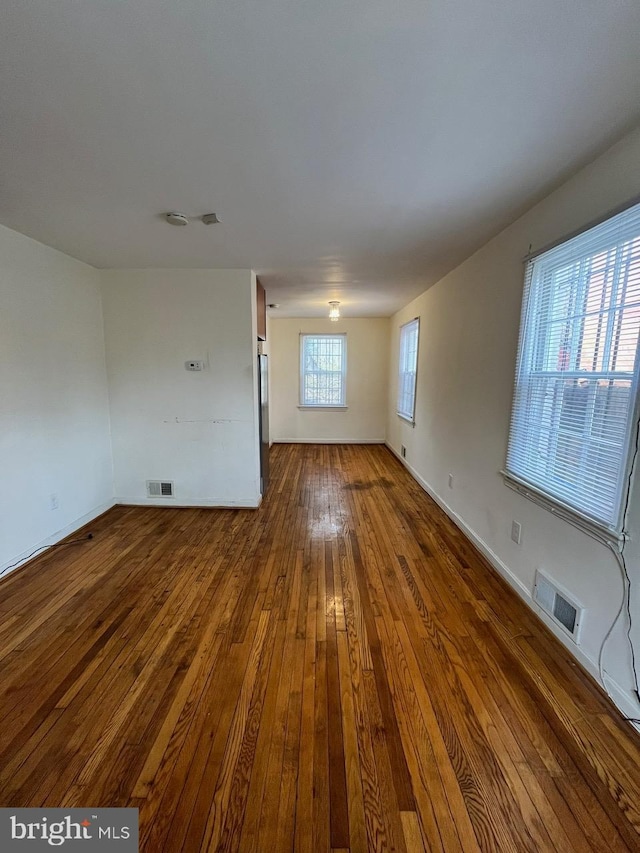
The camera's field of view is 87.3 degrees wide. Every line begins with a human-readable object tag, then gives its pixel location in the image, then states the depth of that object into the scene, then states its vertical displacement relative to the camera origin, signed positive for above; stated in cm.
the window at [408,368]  496 +9
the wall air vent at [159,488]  372 -132
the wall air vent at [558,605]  174 -125
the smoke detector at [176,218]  220 +99
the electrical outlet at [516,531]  225 -104
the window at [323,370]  662 +4
